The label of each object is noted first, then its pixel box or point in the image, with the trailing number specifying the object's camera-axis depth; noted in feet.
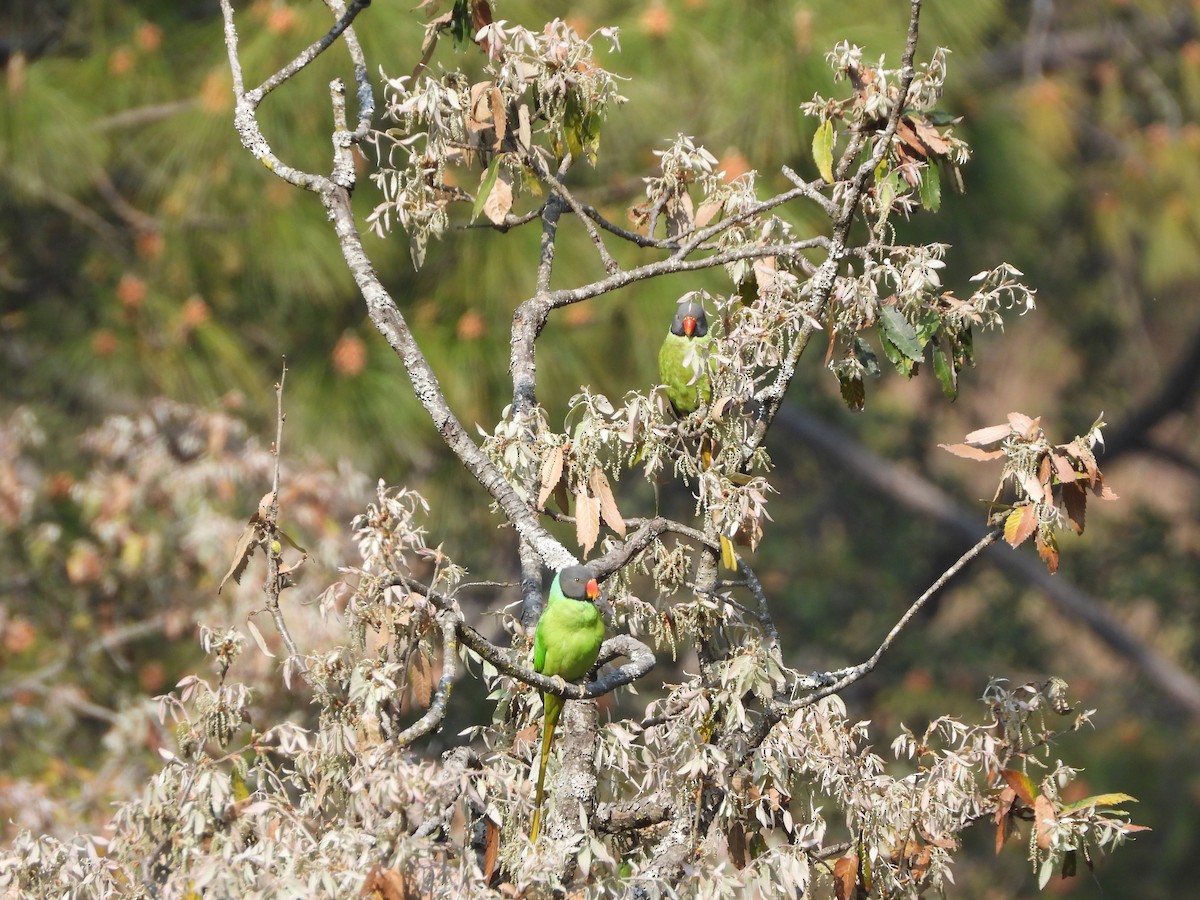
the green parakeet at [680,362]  75.87
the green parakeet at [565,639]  74.18
